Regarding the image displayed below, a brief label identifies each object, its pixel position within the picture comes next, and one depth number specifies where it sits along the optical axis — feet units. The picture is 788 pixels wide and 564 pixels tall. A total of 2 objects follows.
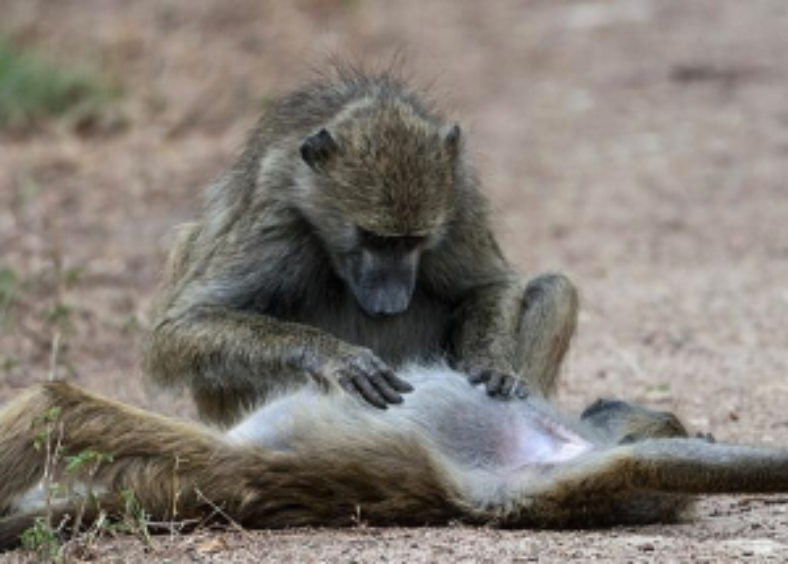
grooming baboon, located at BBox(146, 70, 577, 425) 44.55
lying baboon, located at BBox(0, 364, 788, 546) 37.83
